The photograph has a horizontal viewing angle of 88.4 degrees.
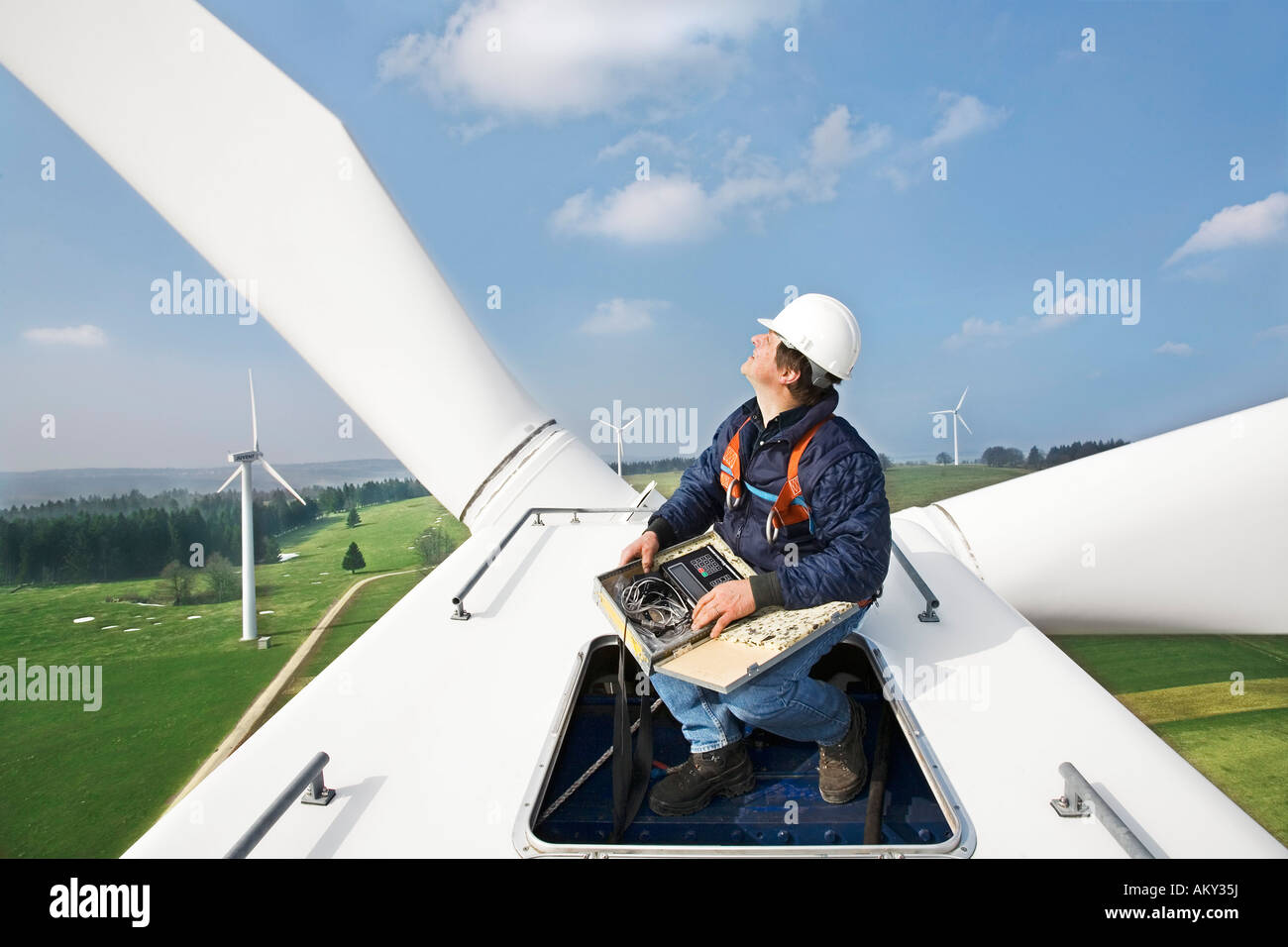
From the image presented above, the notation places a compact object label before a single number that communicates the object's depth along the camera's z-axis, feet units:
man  7.59
